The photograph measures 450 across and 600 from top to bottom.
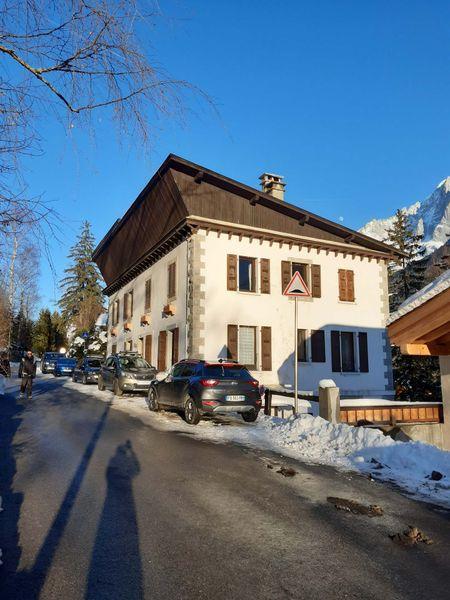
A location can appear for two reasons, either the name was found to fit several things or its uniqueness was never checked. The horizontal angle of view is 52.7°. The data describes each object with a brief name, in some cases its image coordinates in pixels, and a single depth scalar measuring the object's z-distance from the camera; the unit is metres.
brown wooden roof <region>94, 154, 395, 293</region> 21.53
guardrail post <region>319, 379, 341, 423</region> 9.89
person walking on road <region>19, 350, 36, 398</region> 17.36
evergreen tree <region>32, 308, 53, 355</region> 65.31
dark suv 11.17
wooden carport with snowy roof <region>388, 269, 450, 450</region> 7.60
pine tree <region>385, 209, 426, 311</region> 35.25
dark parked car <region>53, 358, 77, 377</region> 35.28
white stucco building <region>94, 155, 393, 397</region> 21.08
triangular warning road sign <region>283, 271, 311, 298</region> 10.64
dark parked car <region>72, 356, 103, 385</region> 25.45
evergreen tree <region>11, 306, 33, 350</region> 57.66
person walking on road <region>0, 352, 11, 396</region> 15.29
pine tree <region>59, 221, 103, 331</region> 58.88
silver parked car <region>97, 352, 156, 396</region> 18.42
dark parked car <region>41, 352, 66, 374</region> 40.09
